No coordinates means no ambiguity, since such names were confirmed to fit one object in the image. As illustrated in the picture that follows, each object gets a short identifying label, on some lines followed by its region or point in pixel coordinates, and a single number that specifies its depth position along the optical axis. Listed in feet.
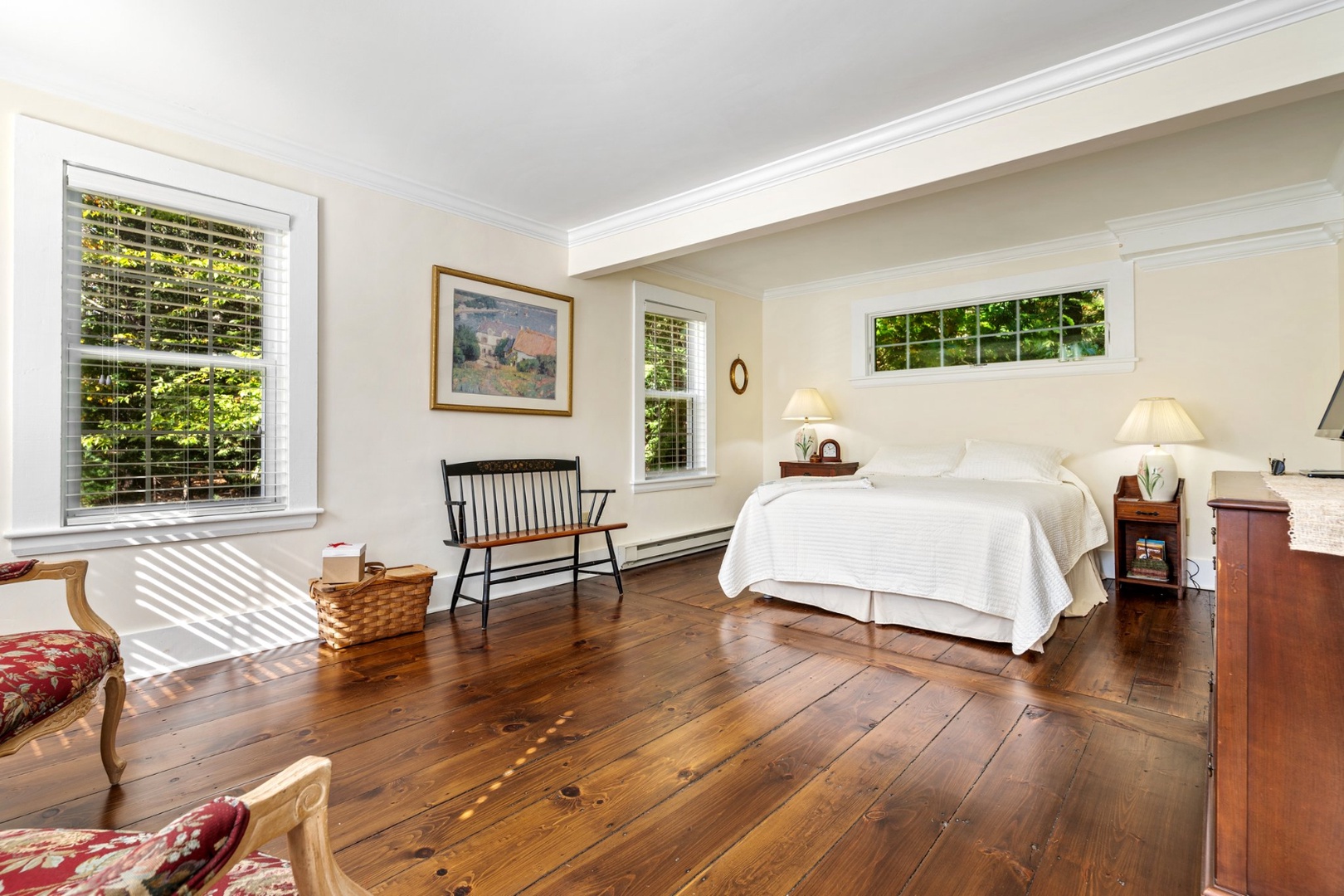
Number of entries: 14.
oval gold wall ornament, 20.03
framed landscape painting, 12.74
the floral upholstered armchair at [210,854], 1.77
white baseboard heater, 16.39
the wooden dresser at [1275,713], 3.94
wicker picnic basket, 10.28
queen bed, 9.94
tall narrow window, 17.03
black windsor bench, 12.26
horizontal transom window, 15.10
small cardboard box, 10.27
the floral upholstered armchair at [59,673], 4.78
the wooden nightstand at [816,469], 18.24
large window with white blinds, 8.42
